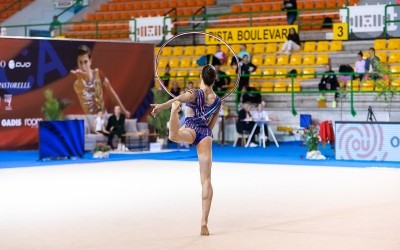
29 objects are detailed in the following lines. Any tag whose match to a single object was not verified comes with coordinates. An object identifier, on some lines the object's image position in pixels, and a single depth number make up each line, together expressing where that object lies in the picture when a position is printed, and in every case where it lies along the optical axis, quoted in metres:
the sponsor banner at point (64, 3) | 37.44
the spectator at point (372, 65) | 23.29
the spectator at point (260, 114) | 24.97
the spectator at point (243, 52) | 27.47
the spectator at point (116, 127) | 24.23
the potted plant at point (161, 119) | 25.14
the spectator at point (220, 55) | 28.66
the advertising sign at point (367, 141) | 19.61
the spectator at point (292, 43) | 27.91
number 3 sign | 27.30
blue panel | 21.09
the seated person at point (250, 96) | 26.30
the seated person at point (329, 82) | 25.38
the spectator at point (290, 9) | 28.23
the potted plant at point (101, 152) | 21.98
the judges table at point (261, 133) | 25.36
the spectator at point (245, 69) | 26.73
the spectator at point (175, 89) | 26.03
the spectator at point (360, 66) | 25.12
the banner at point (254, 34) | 28.59
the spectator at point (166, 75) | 27.84
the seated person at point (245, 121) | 25.30
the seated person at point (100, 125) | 24.23
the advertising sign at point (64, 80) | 23.69
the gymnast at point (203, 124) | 9.89
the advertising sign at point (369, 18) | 26.70
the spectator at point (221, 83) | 26.66
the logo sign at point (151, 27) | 30.45
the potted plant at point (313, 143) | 20.88
